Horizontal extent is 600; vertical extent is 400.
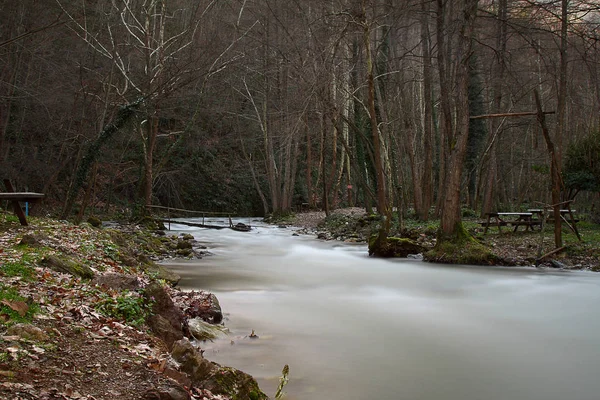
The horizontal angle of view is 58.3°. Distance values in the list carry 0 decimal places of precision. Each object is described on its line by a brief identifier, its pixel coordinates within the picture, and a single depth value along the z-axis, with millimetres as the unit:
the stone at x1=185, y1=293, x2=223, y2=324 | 8031
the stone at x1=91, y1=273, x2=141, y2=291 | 6617
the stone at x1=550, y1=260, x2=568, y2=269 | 13352
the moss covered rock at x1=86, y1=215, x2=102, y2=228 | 19000
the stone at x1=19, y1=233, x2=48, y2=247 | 8680
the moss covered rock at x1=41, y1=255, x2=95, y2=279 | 7090
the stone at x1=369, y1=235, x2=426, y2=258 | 15992
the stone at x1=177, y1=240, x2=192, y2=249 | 16761
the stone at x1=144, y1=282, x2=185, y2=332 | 6340
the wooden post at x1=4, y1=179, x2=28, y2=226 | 11523
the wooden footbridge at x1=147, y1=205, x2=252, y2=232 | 25603
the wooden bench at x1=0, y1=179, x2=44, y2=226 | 10432
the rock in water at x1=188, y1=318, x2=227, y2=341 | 6938
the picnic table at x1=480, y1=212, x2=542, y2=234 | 18016
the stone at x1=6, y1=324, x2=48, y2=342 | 4371
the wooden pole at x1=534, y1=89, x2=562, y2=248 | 13000
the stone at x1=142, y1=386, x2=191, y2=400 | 4012
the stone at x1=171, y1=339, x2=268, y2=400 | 4848
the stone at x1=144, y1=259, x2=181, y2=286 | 10148
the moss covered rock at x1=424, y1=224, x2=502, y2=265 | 14008
